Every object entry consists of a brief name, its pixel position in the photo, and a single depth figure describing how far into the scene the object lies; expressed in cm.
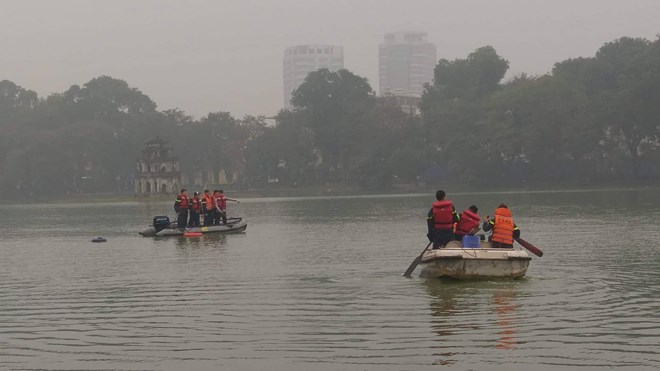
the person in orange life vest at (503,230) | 2394
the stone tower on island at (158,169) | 13950
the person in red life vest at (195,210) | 4534
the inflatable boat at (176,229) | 4475
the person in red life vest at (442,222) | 2431
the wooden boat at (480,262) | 2250
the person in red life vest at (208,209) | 4578
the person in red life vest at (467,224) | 2398
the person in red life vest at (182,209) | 4475
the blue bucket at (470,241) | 2338
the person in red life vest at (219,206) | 4588
